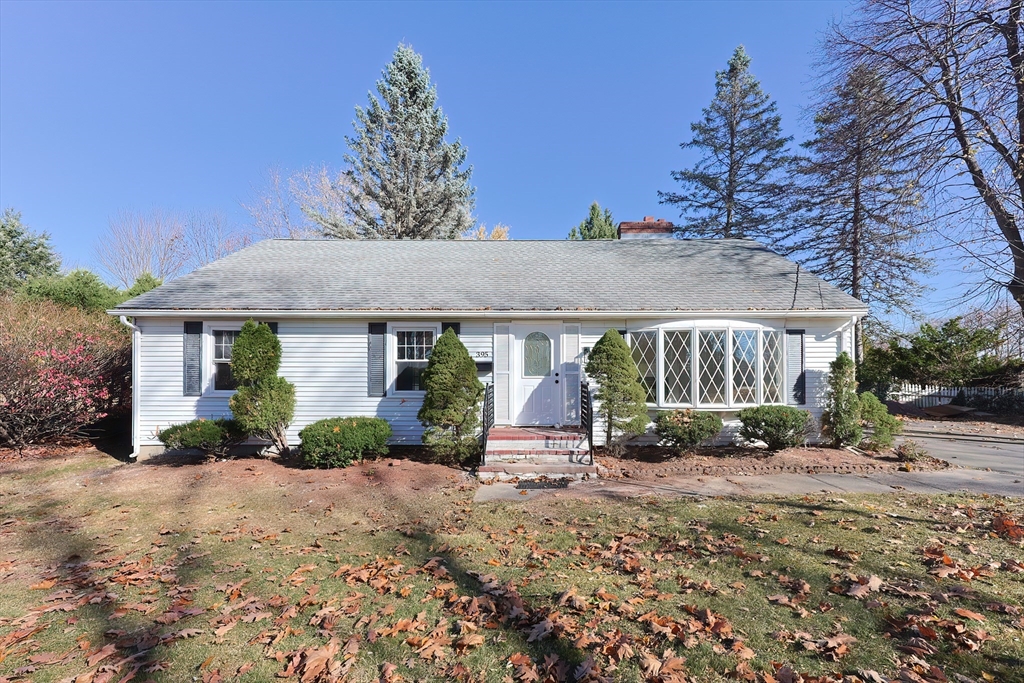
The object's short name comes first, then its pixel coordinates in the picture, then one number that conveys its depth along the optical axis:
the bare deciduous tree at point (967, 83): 7.50
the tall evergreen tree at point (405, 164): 23.48
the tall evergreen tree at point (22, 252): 24.03
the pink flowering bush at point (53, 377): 9.75
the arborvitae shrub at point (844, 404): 9.46
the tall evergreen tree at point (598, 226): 31.89
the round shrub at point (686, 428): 9.14
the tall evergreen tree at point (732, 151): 25.80
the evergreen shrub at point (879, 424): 9.47
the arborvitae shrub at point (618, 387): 9.16
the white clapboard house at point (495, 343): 9.74
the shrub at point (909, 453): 9.01
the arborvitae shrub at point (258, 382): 8.76
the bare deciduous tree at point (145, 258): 27.81
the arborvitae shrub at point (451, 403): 8.77
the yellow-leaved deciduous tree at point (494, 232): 30.65
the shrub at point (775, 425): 9.13
